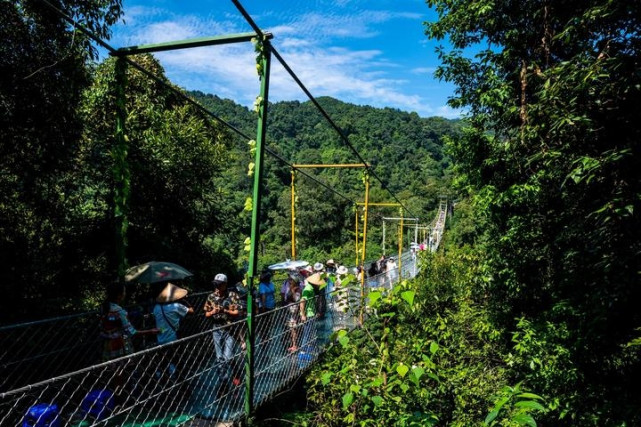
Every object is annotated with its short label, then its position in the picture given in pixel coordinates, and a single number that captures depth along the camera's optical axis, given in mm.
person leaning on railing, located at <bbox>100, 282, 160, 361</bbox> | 3270
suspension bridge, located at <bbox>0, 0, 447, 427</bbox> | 2582
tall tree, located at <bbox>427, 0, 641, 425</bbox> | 3242
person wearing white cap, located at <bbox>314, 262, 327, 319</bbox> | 5141
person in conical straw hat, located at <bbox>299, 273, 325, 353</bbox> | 4594
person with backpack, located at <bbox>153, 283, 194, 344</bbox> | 3752
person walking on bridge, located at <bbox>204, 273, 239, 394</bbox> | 3907
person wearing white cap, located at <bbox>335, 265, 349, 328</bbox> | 5812
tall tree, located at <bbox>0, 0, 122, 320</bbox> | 5047
